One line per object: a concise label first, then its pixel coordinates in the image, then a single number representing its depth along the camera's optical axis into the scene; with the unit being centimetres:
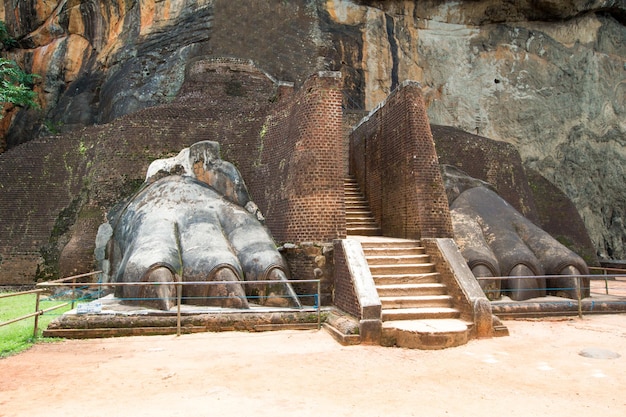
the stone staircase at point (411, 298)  693
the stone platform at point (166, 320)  771
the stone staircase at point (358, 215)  1141
